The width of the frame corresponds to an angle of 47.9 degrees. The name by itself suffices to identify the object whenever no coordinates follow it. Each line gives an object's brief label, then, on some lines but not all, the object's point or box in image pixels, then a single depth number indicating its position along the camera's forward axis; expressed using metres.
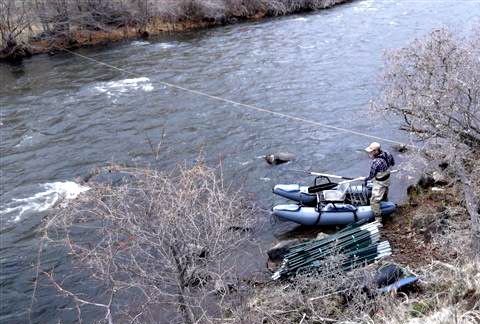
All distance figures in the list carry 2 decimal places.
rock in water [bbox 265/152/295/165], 14.29
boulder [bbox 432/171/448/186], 11.82
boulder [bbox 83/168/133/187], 13.58
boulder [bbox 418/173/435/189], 12.31
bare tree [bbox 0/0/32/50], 25.61
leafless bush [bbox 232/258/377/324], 7.30
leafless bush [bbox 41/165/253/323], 6.68
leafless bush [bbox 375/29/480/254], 10.34
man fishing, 11.12
